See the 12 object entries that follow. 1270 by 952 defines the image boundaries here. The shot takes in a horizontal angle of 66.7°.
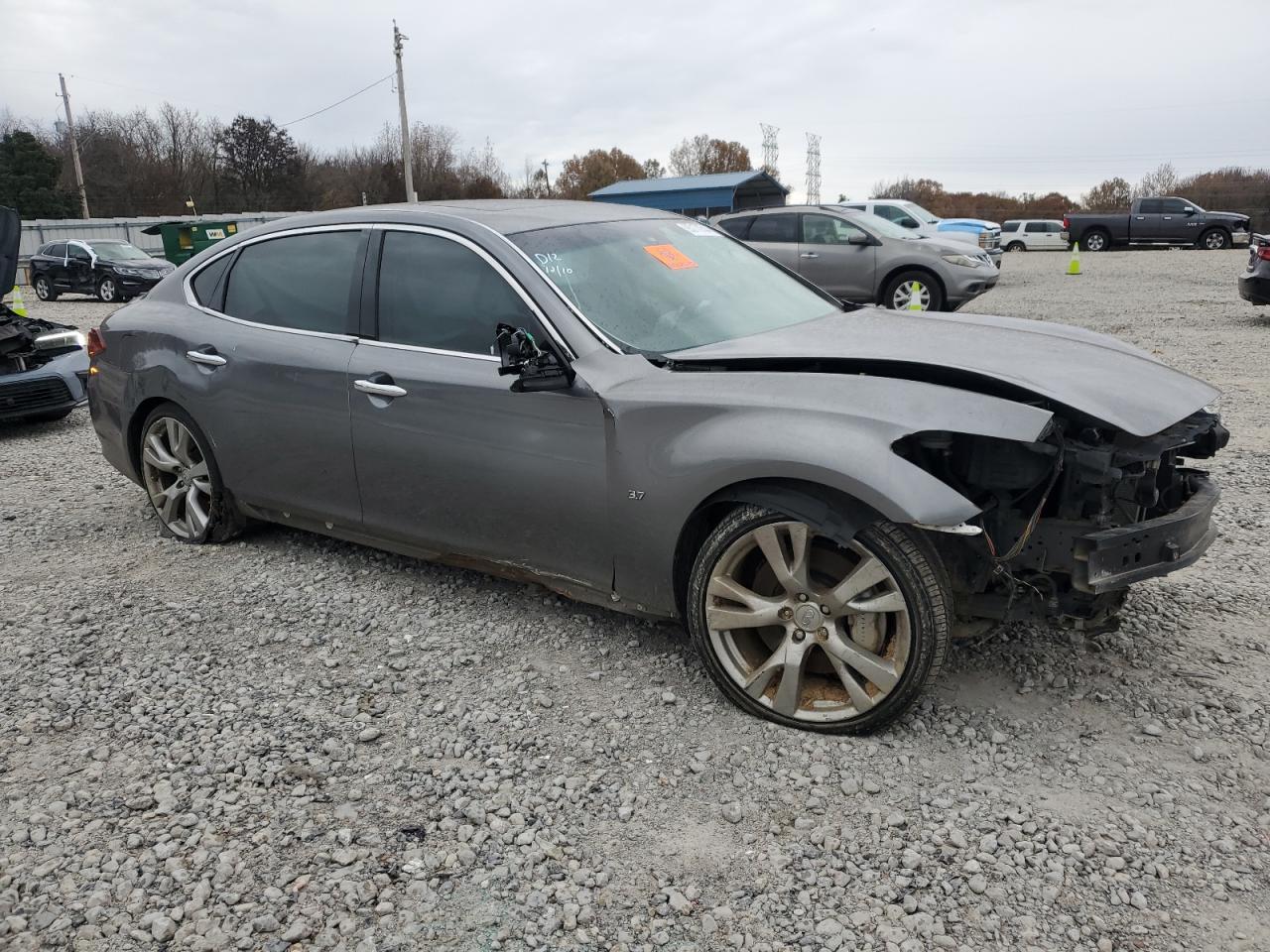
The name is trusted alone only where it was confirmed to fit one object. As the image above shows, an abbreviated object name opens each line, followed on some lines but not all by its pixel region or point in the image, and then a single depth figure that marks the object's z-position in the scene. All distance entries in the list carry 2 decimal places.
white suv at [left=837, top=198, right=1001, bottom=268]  20.58
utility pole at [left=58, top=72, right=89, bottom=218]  49.16
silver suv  12.91
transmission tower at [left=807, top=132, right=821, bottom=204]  90.94
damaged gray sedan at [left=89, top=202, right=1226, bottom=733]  2.83
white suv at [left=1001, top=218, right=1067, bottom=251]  34.16
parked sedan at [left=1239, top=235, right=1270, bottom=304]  11.51
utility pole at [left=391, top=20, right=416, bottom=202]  38.54
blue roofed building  37.34
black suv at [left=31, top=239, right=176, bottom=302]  21.36
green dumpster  28.62
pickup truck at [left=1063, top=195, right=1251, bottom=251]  28.58
